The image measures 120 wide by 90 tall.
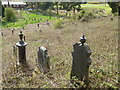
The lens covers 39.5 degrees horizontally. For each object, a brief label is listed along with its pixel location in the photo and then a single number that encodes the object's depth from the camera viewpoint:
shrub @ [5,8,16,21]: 30.85
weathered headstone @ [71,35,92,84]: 4.12
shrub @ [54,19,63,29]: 18.14
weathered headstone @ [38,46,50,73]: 5.62
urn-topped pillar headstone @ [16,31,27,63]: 6.12
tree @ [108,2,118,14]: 26.17
